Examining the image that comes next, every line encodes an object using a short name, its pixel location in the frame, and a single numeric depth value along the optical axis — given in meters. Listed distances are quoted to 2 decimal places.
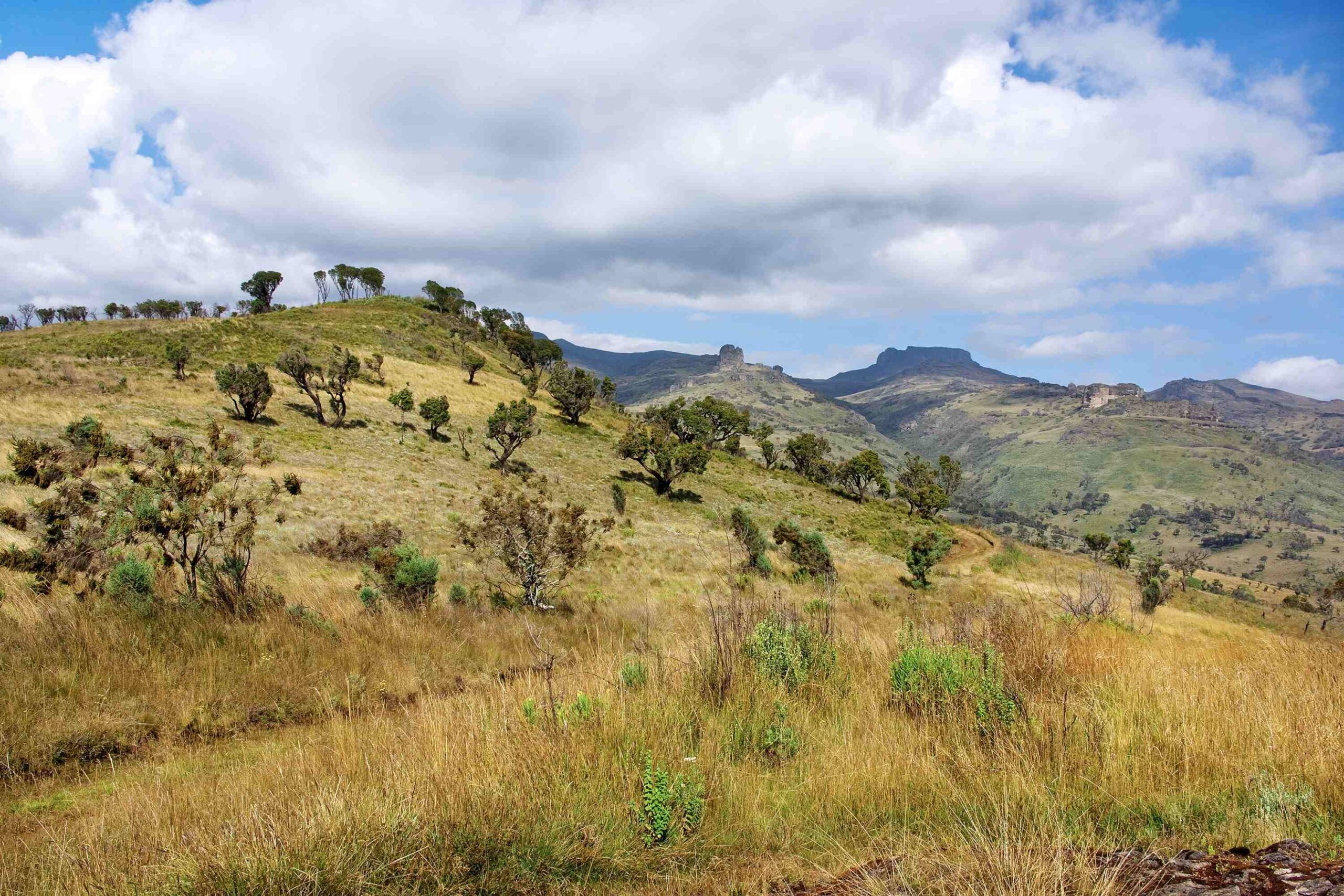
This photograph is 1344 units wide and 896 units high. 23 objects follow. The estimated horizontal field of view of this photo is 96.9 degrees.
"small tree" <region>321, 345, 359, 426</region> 46.94
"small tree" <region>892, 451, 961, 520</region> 66.00
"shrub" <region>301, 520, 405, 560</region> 19.20
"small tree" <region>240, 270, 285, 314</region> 106.31
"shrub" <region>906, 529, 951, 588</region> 33.41
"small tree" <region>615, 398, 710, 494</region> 51.56
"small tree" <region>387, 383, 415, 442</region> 53.47
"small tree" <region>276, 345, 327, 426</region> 46.09
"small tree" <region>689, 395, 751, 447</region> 82.56
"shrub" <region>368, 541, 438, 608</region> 11.88
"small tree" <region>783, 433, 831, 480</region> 82.50
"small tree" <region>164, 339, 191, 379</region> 47.34
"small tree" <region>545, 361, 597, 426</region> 69.44
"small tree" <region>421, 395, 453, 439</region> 50.88
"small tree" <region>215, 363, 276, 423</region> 41.47
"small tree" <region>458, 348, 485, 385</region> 75.25
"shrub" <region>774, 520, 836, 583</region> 29.73
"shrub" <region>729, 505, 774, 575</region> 26.96
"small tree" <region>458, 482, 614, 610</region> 14.70
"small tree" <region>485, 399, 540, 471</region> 46.38
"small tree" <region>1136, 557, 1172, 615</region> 32.87
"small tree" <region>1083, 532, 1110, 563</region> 78.30
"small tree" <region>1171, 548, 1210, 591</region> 89.25
